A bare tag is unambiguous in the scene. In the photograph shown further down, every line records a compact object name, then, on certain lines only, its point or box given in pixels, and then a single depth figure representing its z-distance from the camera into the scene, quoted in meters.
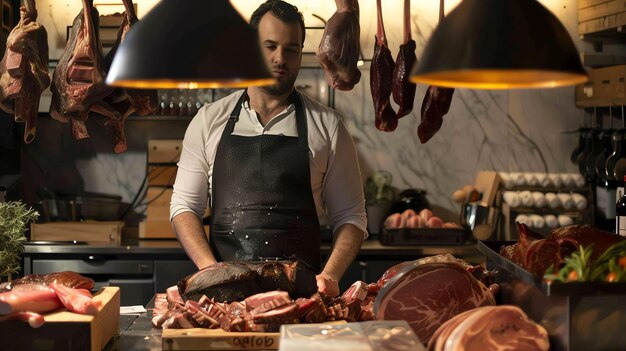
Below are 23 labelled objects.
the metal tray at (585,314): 2.33
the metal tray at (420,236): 5.61
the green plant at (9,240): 3.12
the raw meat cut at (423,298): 2.67
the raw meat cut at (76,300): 2.58
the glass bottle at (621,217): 3.54
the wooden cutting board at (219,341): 2.51
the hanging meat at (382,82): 3.55
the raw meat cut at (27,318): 2.49
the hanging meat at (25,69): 3.44
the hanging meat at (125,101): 3.48
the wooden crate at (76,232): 5.55
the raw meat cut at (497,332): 2.38
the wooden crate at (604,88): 5.39
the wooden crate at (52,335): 2.52
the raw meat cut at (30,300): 2.52
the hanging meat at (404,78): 3.45
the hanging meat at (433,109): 3.46
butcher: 3.85
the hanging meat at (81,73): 3.37
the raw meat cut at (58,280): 2.82
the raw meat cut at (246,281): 2.87
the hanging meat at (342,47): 3.38
